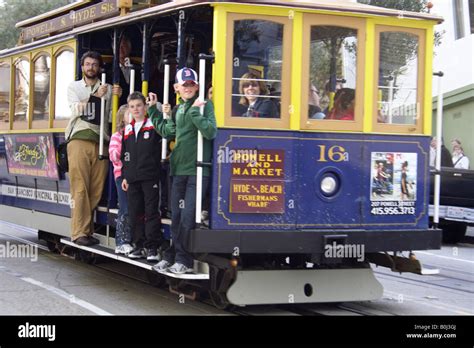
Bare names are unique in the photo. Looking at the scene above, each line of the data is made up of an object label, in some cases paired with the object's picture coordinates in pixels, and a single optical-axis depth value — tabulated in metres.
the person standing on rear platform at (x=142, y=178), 8.59
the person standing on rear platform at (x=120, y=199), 9.05
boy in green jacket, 7.65
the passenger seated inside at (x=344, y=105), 8.12
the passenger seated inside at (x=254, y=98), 7.79
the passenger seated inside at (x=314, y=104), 7.99
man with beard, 9.89
